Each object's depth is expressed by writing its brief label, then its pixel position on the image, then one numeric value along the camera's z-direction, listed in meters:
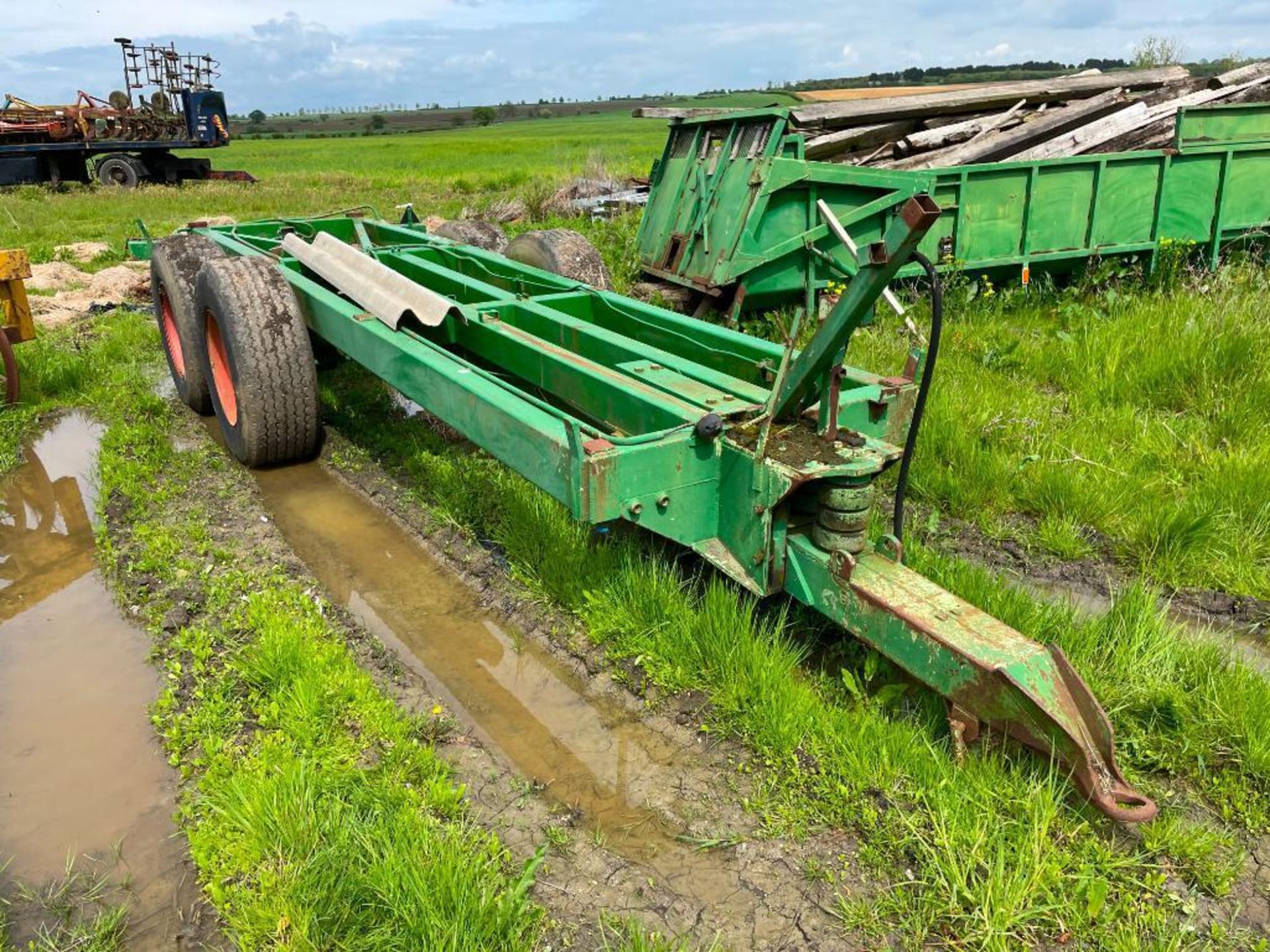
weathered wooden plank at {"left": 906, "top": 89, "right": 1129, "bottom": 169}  8.09
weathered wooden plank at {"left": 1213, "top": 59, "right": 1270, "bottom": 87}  9.00
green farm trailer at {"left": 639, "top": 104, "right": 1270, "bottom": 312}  6.62
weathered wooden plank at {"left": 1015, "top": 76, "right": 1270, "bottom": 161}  8.11
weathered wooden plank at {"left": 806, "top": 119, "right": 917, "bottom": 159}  8.08
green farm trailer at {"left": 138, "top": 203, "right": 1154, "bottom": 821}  2.38
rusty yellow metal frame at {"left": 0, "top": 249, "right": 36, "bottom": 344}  6.00
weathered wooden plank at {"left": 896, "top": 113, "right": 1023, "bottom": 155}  8.43
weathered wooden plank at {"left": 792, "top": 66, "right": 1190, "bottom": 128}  8.03
